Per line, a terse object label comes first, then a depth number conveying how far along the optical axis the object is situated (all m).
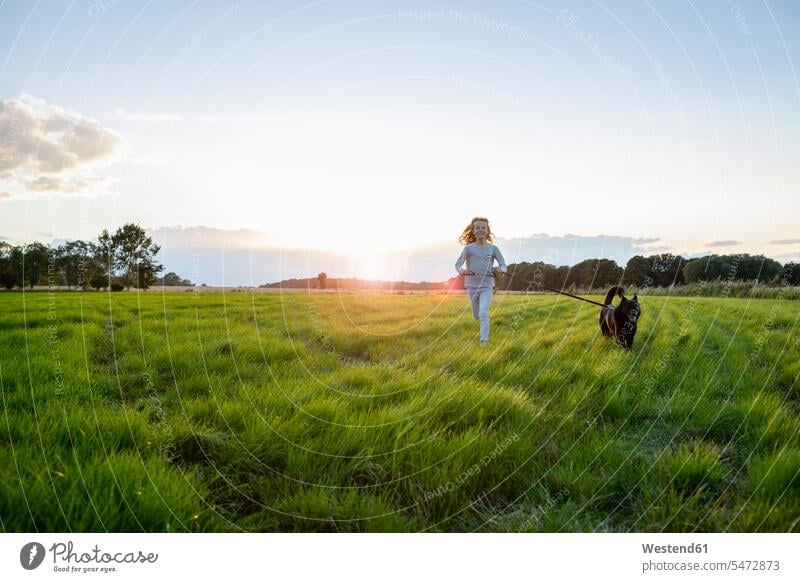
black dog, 7.02
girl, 8.95
